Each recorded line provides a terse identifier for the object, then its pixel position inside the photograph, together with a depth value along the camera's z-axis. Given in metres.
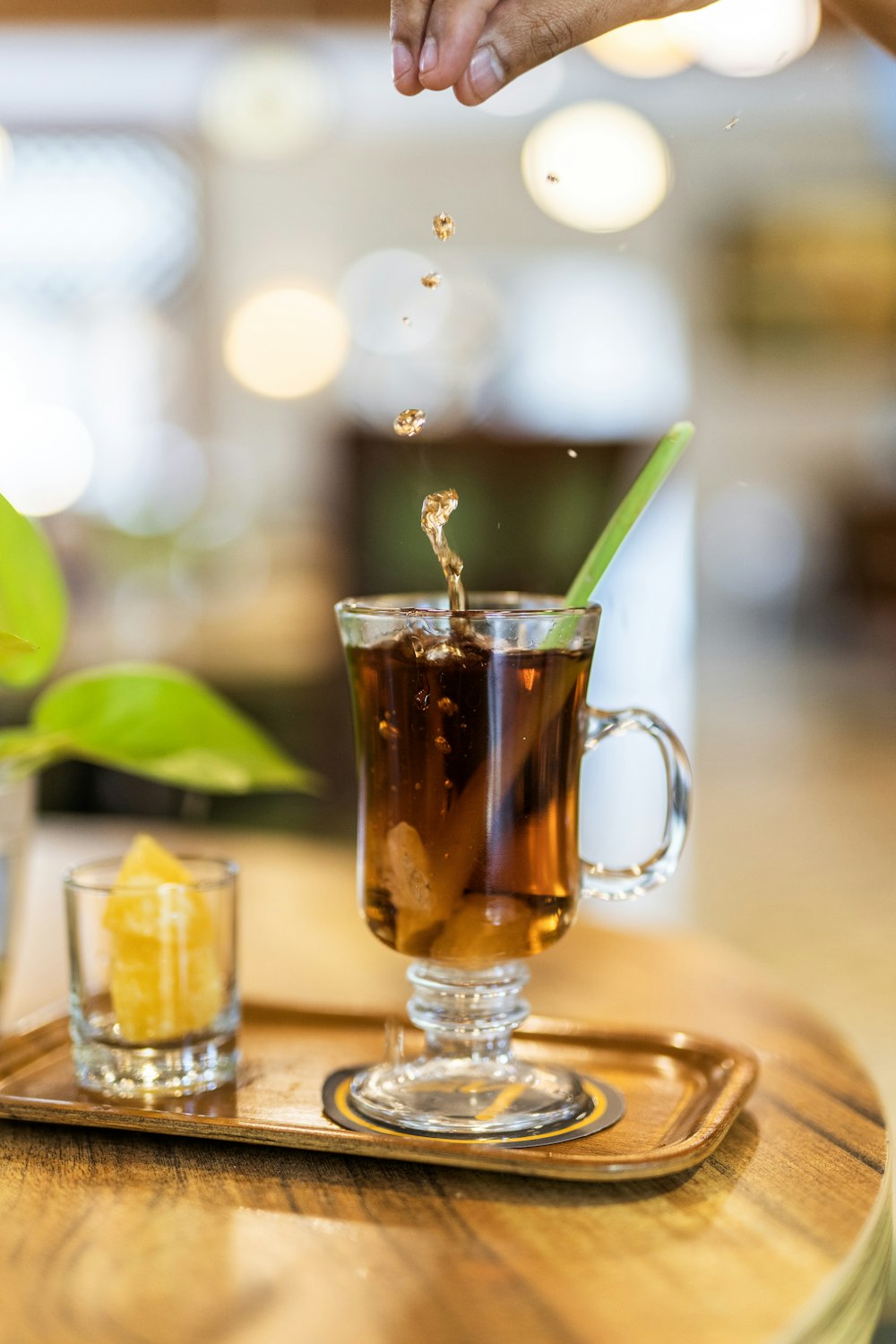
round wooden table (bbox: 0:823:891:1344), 0.50
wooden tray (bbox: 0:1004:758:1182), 0.62
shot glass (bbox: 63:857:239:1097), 0.72
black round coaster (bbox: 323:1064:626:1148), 0.64
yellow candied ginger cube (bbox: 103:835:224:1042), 0.71
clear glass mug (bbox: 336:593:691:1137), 0.68
